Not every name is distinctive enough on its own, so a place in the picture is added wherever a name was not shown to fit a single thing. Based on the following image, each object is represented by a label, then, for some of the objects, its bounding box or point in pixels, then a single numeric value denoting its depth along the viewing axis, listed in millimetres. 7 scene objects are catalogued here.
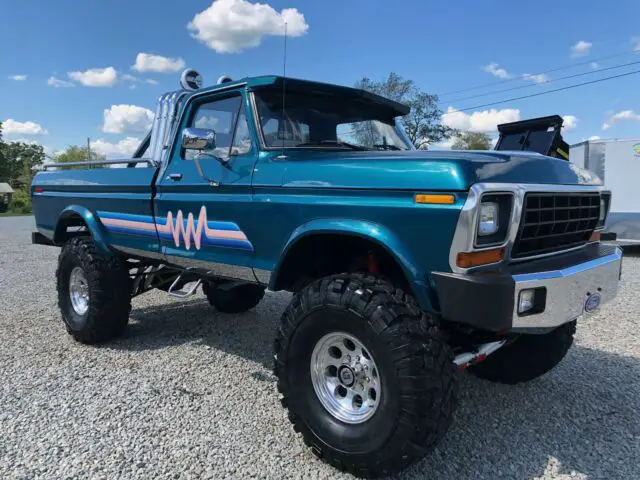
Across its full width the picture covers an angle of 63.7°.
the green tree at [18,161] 68550
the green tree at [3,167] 65688
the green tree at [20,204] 48344
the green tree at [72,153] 54719
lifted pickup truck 2465
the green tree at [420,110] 33875
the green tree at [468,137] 40931
